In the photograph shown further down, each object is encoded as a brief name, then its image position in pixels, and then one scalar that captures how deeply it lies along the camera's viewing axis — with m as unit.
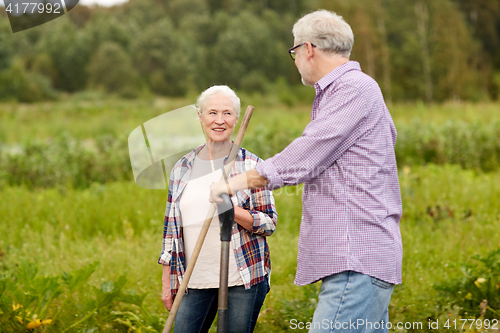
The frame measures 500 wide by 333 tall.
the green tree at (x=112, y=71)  48.28
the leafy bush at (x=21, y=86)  40.38
